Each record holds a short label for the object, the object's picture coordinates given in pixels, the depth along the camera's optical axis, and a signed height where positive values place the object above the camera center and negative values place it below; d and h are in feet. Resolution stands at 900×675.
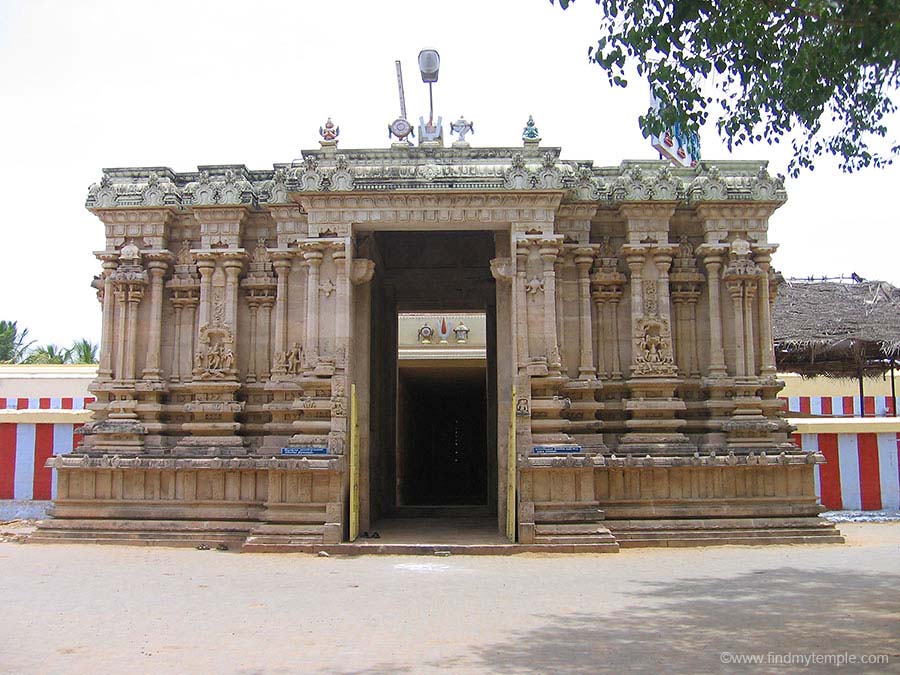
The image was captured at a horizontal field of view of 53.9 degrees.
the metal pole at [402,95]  56.04 +21.20
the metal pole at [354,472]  44.21 -2.22
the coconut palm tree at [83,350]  167.53 +15.33
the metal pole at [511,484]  43.73 -2.84
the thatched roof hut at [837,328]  76.74 +8.72
